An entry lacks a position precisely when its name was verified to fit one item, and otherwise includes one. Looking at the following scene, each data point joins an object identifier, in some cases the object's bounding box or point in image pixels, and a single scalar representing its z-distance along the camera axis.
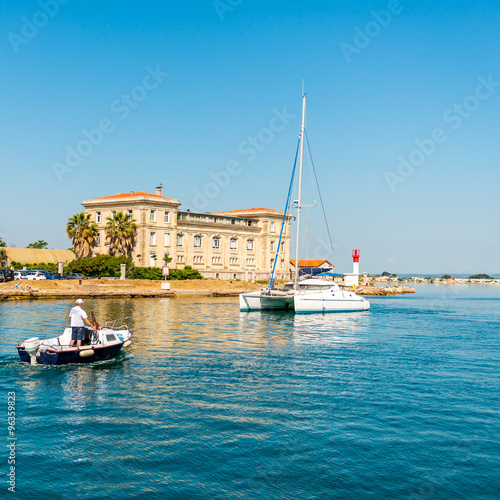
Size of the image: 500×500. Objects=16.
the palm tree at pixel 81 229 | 85.56
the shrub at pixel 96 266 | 77.12
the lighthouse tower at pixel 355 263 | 82.44
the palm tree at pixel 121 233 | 83.94
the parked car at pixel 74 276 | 73.50
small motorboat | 21.39
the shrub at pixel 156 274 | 78.75
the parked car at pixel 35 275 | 69.31
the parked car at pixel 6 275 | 67.14
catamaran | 47.19
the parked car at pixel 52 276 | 71.40
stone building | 85.88
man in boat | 21.73
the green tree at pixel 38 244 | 114.09
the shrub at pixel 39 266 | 80.79
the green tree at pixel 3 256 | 81.54
